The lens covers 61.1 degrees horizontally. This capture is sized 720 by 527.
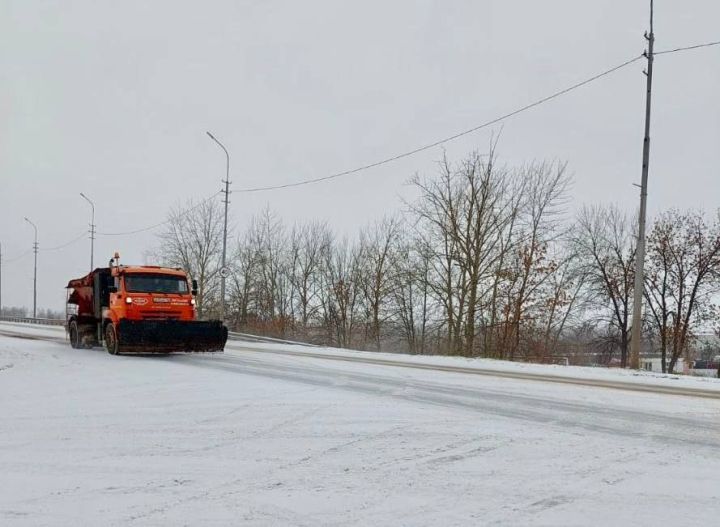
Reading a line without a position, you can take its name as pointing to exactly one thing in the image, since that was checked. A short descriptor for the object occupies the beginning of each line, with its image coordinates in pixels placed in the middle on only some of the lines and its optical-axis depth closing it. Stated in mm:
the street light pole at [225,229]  33000
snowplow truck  17734
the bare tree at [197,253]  57094
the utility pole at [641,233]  17219
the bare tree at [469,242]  31219
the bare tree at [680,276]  38719
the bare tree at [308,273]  57281
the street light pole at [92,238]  50878
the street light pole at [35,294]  65312
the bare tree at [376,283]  49438
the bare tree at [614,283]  44281
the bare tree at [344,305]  52656
